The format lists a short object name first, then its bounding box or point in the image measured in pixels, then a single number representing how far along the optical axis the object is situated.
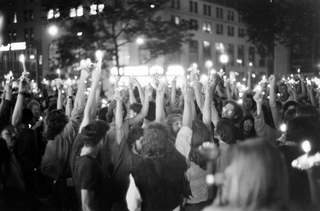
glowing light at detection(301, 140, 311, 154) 4.53
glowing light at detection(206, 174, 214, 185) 2.82
